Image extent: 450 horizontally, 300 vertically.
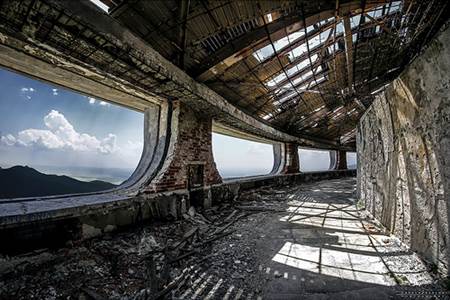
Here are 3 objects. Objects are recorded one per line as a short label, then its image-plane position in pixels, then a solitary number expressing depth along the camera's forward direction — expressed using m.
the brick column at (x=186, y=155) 4.24
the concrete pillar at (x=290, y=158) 11.11
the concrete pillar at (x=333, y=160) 17.26
